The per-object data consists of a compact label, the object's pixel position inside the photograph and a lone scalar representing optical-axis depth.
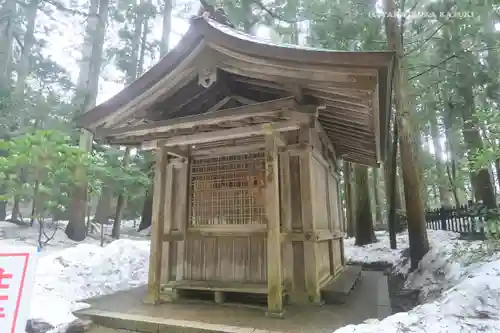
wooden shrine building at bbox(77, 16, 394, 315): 4.62
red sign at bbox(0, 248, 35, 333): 2.01
